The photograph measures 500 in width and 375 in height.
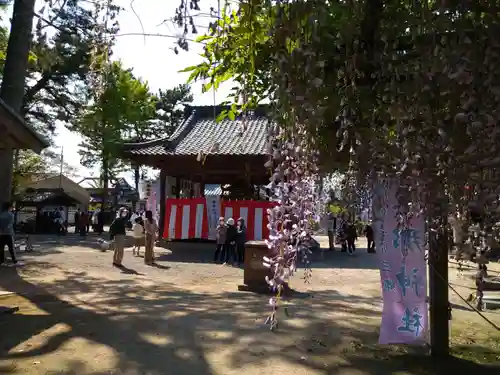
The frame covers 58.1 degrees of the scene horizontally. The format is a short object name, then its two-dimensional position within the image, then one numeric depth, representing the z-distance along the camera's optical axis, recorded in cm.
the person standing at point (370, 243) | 1762
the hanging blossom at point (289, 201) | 276
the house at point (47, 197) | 2877
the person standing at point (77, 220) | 2806
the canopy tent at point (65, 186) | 3395
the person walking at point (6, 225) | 1075
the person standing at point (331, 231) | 1773
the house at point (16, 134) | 727
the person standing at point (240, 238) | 1382
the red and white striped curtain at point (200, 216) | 1575
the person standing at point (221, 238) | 1383
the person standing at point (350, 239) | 1661
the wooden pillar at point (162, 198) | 1761
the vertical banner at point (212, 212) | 1620
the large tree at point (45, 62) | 420
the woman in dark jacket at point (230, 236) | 1371
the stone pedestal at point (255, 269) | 888
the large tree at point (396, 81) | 210
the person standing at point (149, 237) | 1287
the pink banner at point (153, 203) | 1878
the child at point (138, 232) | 1511
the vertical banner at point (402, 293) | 464
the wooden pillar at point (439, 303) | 458
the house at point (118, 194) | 3994
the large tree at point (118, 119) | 2550
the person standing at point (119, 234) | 1194
